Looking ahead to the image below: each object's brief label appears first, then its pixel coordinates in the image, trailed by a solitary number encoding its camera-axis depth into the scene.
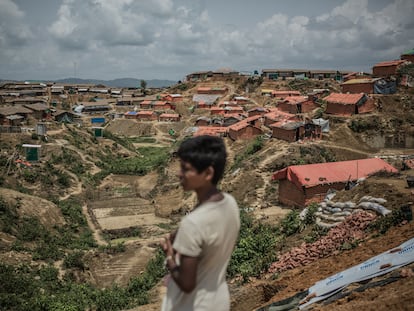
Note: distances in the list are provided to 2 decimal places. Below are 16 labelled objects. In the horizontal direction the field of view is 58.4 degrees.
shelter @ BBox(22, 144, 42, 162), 29.97
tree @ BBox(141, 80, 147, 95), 88.45
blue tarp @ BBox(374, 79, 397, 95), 34.41
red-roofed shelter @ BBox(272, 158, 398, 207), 18.77
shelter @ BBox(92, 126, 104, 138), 44.09
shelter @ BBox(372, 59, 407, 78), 39.31
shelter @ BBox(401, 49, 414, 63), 41.86
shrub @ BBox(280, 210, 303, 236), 12.56
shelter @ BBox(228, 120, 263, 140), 34.19
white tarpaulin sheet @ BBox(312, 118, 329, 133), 29.31
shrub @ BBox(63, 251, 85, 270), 16.36
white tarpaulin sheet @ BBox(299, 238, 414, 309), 5.67
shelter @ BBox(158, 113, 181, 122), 58.28
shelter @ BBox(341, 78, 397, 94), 34.44
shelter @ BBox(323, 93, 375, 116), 31.16
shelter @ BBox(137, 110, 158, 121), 59.34
